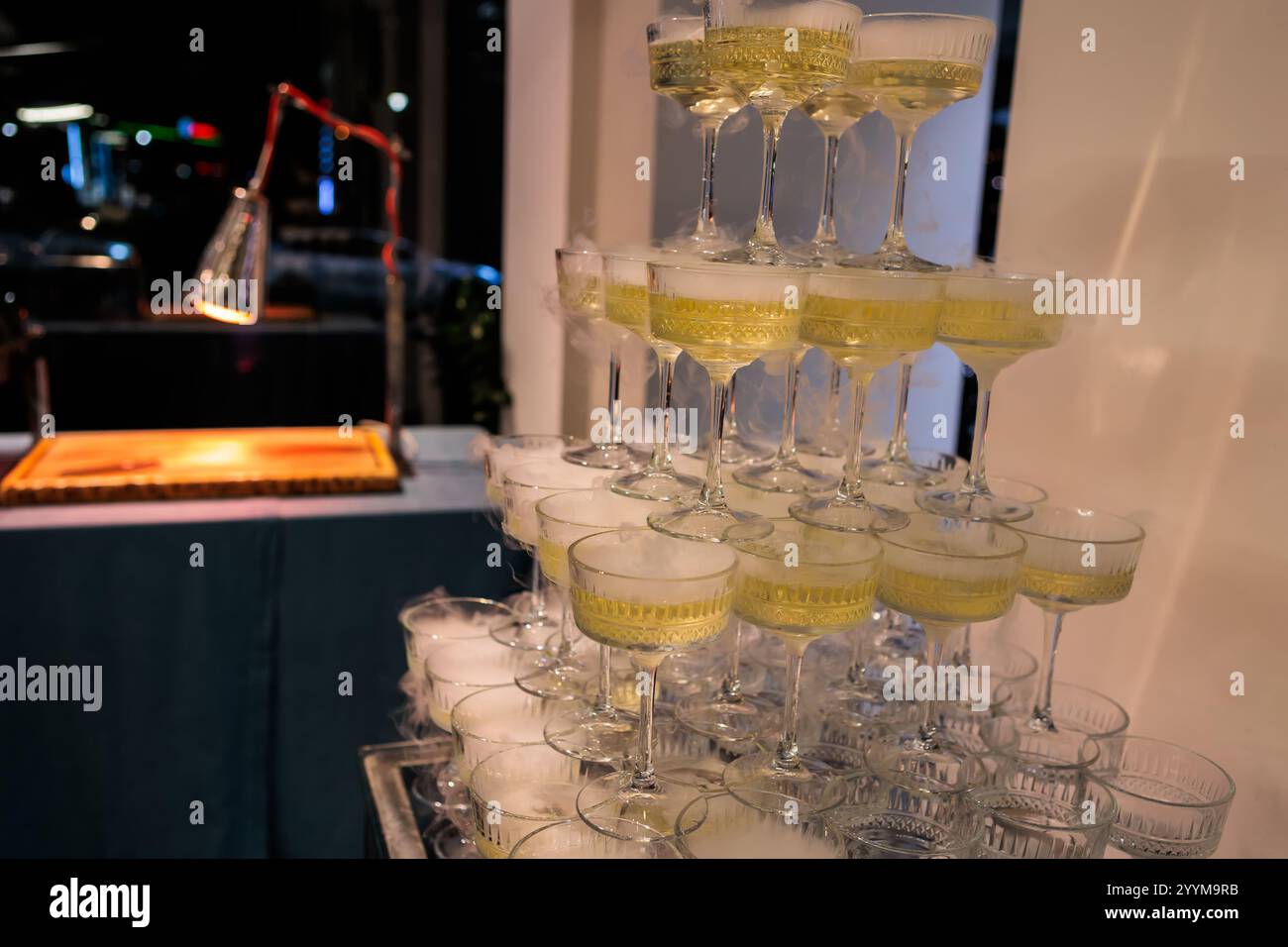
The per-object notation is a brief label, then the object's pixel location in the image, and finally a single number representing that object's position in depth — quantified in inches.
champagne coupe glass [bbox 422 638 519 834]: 49.4
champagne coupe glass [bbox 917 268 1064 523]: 43.4
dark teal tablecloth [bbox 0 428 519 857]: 89.1
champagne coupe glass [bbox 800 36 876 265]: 46.2
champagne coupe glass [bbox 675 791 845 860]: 37.2
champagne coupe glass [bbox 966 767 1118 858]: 39.5
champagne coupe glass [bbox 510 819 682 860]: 37.2
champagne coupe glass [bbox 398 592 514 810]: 52.9
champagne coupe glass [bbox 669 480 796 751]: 45.7
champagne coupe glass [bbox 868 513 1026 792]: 40.8
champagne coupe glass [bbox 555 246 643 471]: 51.2
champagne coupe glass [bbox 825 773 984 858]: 38.4
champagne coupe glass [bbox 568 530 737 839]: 36.0
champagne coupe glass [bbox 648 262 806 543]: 38.9
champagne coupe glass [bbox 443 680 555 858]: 44.2
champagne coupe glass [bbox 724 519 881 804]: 38.7
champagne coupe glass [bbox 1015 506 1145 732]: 44.3
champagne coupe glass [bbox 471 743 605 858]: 39.4
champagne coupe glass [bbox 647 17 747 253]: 44.4
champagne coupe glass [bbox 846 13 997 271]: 41.8
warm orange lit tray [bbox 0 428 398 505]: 94.7
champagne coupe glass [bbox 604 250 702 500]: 45.9
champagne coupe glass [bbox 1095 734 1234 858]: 41.6
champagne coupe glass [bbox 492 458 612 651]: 47.9
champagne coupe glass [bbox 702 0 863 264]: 39.8
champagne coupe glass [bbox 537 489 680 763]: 42.5
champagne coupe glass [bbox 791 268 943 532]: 40.3
